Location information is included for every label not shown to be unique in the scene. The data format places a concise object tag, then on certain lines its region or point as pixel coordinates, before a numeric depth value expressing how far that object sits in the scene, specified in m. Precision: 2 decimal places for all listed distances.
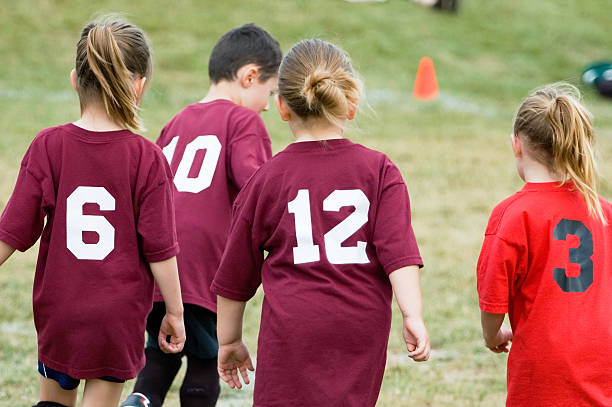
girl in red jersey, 5.58
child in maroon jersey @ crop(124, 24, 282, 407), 7.37
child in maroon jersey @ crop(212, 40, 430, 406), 5.51
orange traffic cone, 30.52
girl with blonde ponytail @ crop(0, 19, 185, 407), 5.95
